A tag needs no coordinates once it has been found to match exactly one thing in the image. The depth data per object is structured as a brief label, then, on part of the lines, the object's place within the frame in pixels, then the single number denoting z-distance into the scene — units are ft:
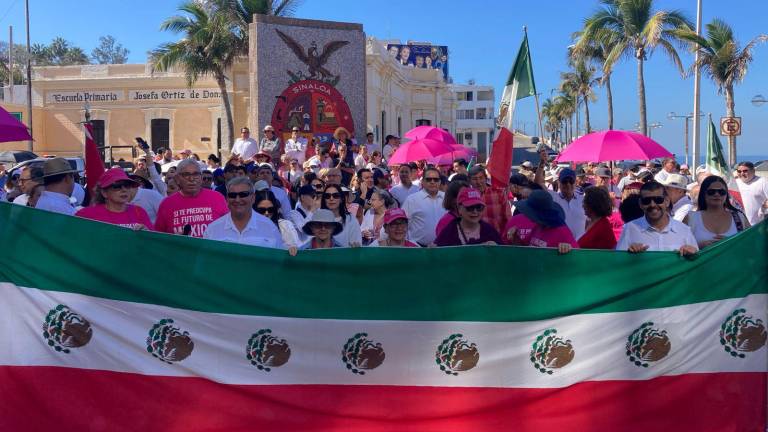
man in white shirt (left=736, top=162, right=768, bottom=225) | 31.73
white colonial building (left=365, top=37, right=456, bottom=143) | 124.26
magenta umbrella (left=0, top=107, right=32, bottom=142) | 26.05
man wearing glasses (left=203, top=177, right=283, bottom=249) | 17.33
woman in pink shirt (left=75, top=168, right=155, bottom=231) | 18.26
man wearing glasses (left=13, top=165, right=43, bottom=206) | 21.76
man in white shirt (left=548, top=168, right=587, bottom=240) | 26.96
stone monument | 58.34
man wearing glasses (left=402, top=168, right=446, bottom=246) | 25.04
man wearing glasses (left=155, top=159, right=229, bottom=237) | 19.80
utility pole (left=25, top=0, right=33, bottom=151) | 110.42
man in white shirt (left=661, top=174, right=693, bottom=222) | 23.63
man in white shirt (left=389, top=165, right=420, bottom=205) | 32.24
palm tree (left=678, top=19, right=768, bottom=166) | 78.48
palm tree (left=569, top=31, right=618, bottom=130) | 94.68
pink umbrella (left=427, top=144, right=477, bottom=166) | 43.29
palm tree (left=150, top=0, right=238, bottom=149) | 103.60
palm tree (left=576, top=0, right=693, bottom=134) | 92.12
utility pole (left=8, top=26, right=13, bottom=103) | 143.48
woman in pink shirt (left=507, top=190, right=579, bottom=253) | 18.35
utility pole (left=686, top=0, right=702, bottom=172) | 82.64
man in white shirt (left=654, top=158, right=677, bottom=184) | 43.03
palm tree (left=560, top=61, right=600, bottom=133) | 193.06
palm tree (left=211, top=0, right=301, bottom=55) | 95.55
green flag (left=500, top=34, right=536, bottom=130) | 29.71
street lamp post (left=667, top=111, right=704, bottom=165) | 124.55
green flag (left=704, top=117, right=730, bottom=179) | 28.35
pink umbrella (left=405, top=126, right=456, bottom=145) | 44.78
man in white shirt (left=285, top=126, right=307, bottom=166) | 51.70
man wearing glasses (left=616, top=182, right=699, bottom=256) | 16.71
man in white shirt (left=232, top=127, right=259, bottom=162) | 49.67
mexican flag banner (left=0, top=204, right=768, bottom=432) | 14.90
